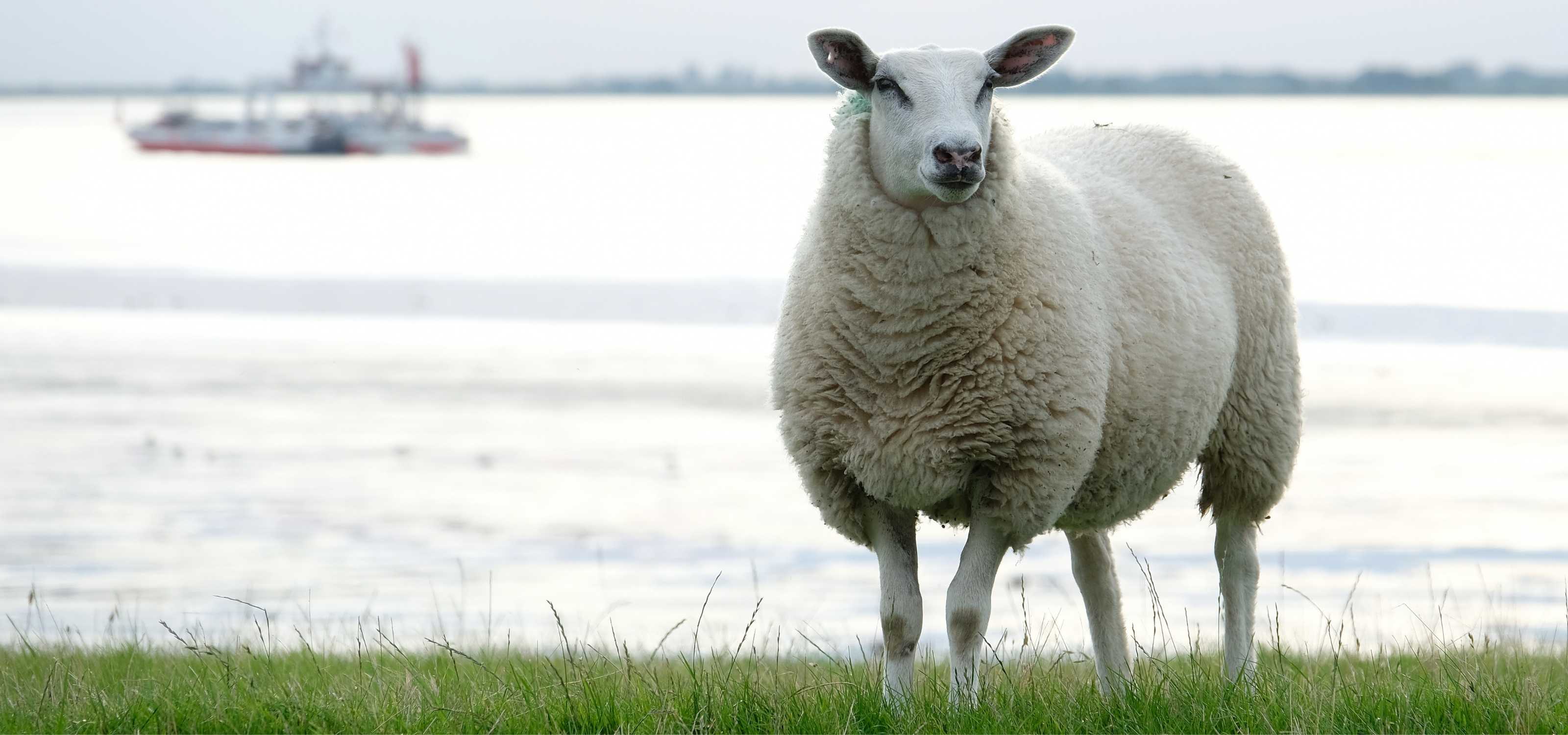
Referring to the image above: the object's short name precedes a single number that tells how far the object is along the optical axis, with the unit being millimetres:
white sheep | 8578
